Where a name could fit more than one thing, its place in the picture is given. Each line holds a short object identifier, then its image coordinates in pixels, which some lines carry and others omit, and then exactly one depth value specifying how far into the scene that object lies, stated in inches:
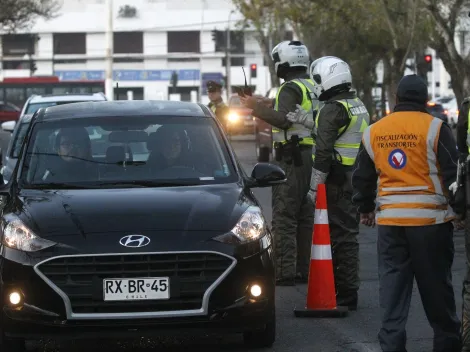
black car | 282.2
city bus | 2977.4
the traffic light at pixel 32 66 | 3726.1
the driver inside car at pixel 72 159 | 329.4
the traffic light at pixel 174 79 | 2445.5
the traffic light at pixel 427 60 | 1490.7
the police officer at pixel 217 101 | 661.3
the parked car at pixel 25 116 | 635.5
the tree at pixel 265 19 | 1654.8
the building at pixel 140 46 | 4237.2
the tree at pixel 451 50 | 1090.1
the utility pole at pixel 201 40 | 4154.0
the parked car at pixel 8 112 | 2682.1
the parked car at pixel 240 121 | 1929.3
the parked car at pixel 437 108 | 2425.7
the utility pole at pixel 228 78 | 3373.0
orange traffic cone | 356.2
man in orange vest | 270.5
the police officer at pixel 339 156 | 367.2
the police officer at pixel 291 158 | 420.8
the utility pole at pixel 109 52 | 2453.2
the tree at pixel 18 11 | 1766.4
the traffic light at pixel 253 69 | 2286.9
